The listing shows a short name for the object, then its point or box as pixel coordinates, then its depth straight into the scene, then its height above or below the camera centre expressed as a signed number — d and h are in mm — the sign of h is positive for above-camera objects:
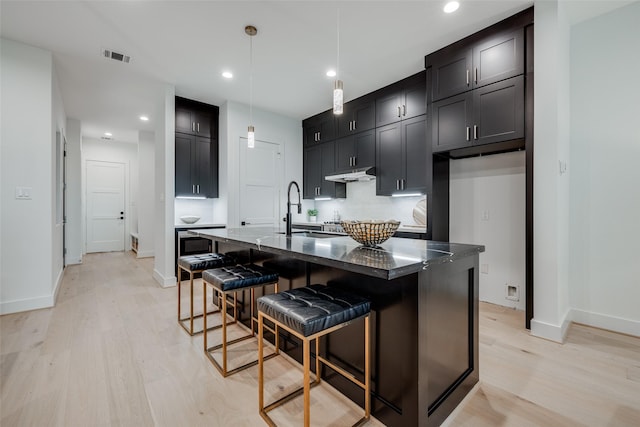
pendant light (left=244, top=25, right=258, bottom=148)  2754 +1859
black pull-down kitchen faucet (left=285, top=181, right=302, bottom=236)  2304 -66
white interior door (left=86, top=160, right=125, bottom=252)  6938 +183
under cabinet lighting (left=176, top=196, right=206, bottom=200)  4613 +272
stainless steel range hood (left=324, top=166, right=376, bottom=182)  4129 +616
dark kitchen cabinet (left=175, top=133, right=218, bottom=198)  4414 +787
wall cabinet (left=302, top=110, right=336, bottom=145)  4941 +1626
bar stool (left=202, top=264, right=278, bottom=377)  1850 -482
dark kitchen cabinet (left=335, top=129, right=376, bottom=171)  4227 +1029
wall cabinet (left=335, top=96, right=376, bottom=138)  4242 +1582
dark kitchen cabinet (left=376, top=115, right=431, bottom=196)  3541 +772
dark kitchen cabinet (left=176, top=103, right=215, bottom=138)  4410 +1530
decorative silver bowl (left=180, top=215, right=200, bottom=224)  4496 -97
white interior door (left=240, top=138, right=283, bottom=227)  4758 +544
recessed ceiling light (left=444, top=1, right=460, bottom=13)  2393 +1842
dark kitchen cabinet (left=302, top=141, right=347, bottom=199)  4961 +793
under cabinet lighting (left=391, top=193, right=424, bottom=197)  3928 +278
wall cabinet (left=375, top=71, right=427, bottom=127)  3584 +1584
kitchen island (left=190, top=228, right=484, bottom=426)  1237 -557
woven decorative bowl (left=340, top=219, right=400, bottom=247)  1555 -100
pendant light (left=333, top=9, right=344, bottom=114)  1967 +848
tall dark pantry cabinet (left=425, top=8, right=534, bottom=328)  2479 +1148
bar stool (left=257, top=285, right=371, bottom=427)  1201 -478
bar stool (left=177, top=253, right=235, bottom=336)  2432 -469
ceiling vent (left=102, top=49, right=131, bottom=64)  3188 +1875
